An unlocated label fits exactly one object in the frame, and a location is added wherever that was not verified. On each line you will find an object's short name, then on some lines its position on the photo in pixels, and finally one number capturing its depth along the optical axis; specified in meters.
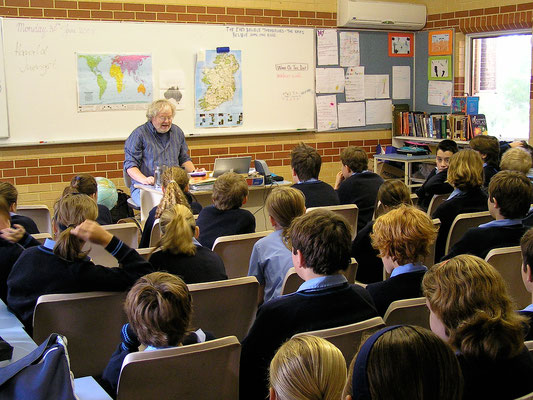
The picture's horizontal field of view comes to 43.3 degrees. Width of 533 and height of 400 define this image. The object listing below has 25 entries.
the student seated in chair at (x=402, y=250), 2.63
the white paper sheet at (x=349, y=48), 8.15
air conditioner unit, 7.99
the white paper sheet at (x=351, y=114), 8.27
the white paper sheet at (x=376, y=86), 8.44
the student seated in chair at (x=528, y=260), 2.38
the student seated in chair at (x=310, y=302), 2.21
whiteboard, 6.33
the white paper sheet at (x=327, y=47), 7.96
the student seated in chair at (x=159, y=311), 1.98
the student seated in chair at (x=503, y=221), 3.34
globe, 5.63
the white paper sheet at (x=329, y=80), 8.02
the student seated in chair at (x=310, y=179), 4.74
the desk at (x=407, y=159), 7.68
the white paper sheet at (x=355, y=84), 8.24
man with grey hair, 5.88
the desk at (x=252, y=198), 5.52
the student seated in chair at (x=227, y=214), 3.89
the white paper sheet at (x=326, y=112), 8.08
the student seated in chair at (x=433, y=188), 5.15
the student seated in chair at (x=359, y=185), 5.03
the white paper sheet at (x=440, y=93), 8.27
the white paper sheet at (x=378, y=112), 8.50
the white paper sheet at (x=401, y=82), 8.64
